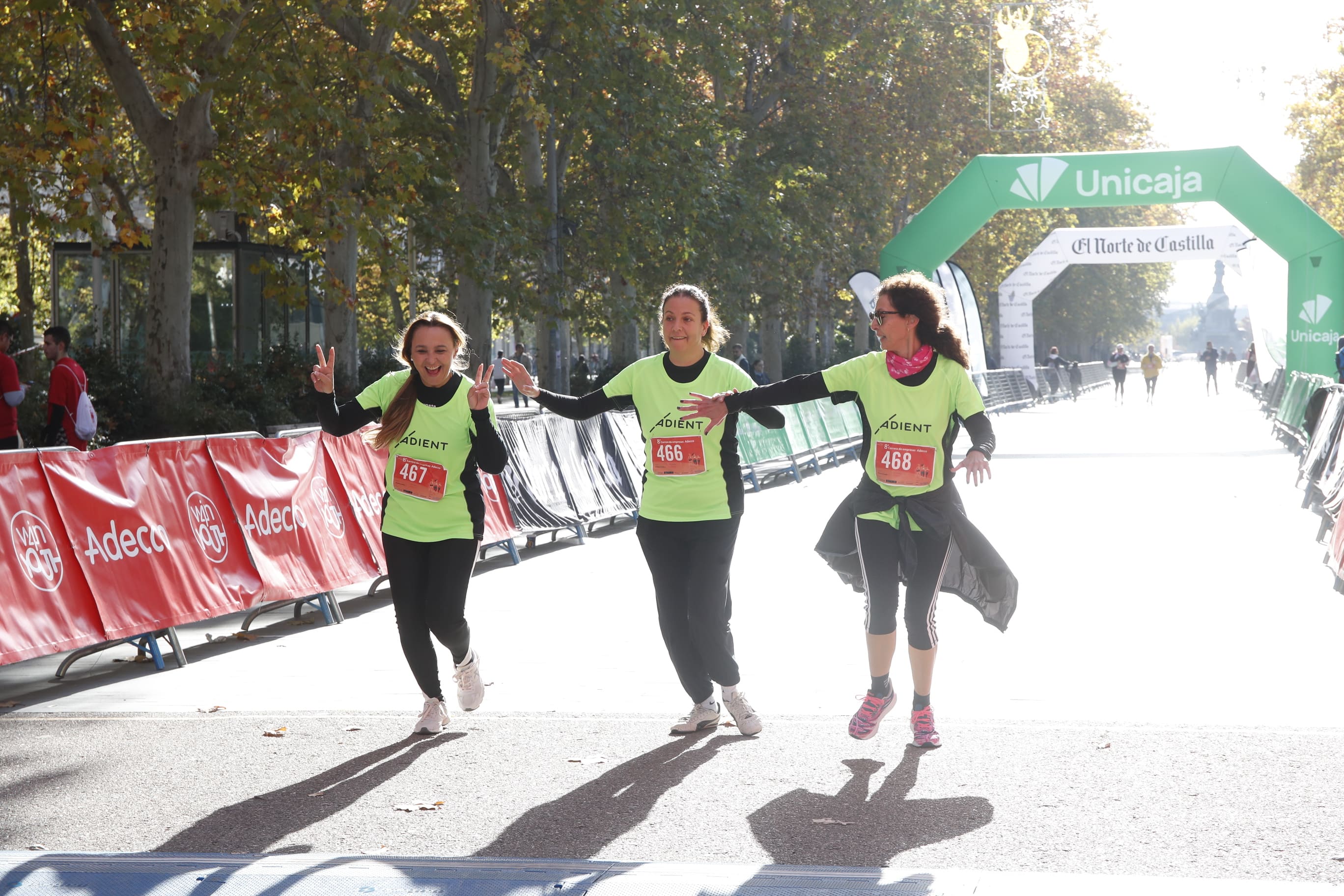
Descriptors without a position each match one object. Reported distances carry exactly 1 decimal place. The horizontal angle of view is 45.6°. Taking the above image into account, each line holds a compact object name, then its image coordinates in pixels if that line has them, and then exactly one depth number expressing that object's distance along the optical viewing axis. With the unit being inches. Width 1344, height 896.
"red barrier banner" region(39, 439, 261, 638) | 305.4
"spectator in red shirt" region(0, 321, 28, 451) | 499.5
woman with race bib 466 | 239.0
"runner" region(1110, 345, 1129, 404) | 1742.1
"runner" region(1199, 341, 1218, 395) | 1919.3
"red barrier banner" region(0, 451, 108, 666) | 283.3
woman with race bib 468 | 229.5
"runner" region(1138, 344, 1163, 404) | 1729.8
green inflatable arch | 1091.3
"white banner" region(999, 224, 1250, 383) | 1616.6
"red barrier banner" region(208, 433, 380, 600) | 359.3
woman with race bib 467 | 243.4
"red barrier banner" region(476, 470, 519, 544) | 480.4
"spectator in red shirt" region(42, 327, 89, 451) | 549.6
